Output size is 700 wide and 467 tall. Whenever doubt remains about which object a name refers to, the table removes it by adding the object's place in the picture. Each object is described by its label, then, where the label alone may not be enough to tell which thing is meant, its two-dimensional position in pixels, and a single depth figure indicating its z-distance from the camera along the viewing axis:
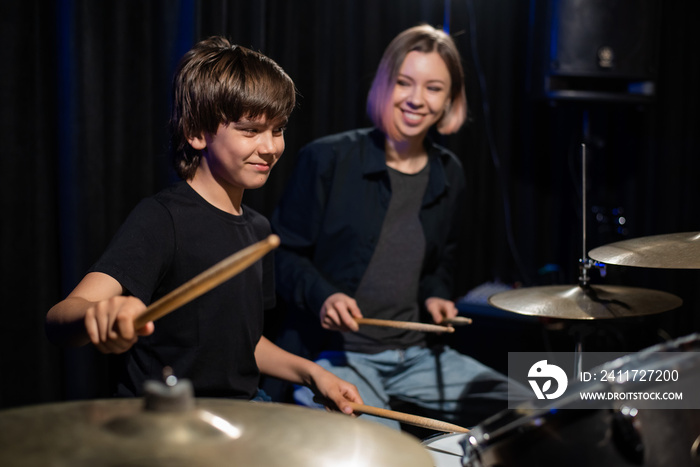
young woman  1.92
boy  1.31
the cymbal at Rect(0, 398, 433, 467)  0.65
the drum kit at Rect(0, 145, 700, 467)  0.66
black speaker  2.71
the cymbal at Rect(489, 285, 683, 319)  1.46
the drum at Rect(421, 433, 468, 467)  1.18
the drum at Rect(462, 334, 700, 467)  0.85
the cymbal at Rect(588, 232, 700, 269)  1.32
